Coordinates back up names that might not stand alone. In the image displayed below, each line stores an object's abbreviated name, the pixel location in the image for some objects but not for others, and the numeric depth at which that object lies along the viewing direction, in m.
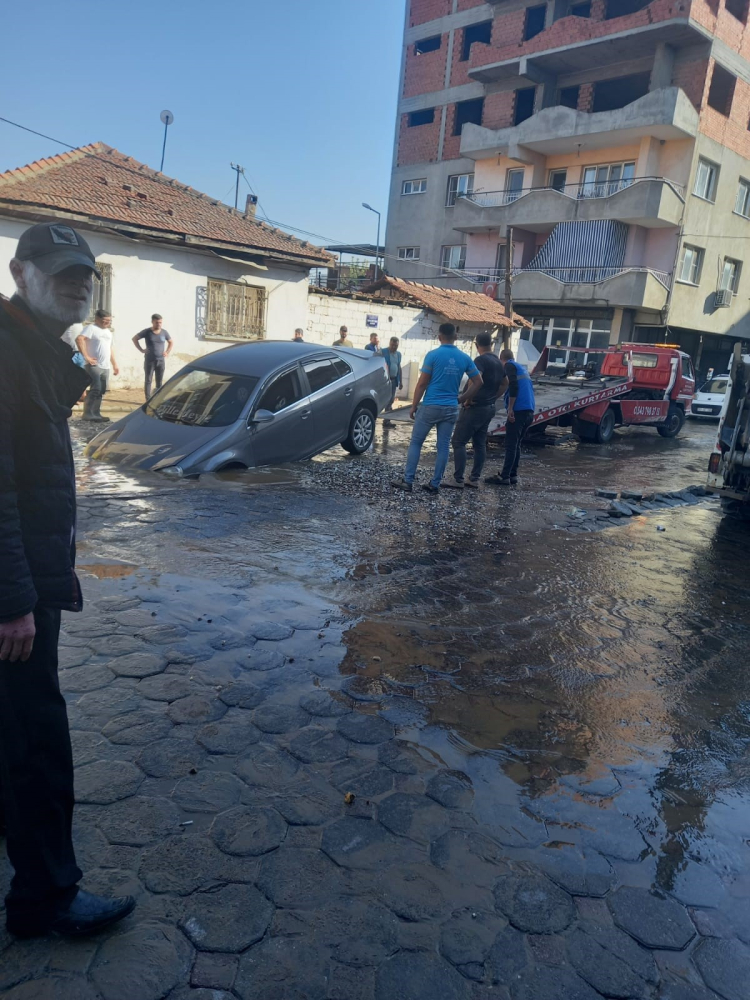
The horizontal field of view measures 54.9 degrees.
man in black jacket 1.99
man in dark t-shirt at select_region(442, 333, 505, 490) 9.22
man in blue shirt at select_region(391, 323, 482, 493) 8.50
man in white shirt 11.95
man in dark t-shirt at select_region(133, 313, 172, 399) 13.77
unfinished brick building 29.23
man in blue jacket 9.88
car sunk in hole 8.23
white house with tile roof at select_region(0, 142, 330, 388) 14.73
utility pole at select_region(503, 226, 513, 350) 23.69
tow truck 15.50
